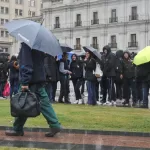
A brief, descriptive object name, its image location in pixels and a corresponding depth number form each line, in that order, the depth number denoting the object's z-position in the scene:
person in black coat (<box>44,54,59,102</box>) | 13.82
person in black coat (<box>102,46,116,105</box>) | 14.42
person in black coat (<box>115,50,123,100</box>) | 14.52
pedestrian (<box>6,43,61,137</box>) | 7.54
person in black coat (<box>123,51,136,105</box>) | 14.45
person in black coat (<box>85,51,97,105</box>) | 14.13
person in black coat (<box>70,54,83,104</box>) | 15.41
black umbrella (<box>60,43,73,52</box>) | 14.73
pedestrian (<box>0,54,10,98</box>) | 18.00
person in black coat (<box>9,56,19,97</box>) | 15.42
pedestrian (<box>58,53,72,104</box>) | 14.86
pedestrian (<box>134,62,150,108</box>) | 13.10
